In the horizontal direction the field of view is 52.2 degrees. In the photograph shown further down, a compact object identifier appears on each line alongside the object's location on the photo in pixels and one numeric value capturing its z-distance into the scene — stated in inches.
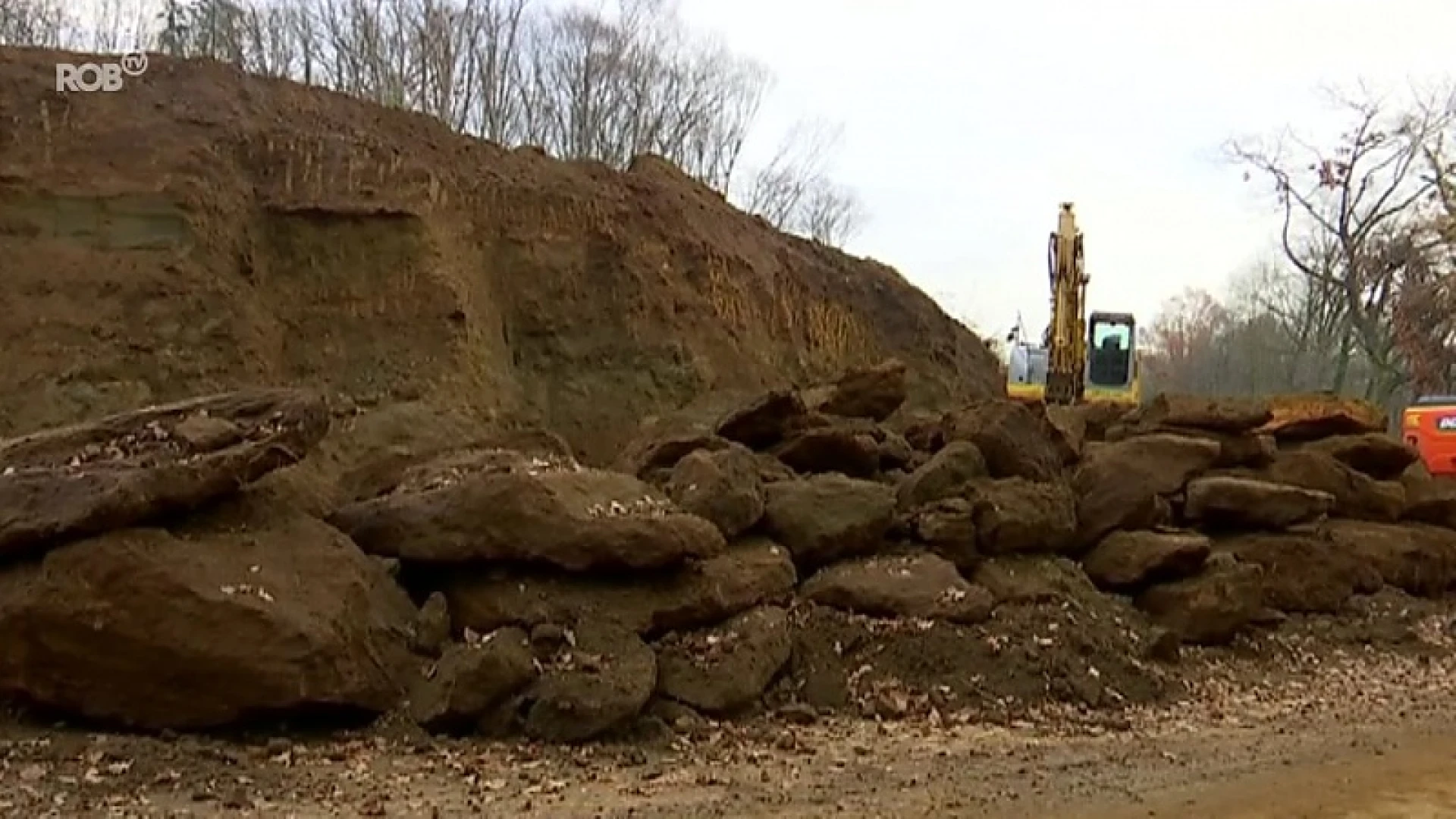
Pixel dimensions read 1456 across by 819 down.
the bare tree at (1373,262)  1589.6
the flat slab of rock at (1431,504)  602.5
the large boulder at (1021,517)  423.2
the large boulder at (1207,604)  435.5
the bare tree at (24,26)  917.2
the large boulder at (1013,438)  459.2
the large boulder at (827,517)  395.9
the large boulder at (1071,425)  491.8
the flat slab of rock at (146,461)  295.0
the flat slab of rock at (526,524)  338.0
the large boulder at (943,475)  429.7
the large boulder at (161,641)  286.5
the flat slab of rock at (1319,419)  616.7
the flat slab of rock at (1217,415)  553.6
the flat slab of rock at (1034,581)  404.8
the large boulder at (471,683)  300.7
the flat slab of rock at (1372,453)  607.5
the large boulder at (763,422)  454.6
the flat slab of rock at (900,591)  380.8
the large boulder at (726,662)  327.3
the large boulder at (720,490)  383.2
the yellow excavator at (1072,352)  960.9
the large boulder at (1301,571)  495.5
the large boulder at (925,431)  496.1
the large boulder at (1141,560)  438.6
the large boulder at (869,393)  526.9
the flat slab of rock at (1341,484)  561.9
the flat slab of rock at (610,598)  331.3
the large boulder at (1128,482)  460.1
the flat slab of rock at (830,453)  446.6
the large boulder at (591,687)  300.4
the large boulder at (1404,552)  546.3
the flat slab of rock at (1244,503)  498.3
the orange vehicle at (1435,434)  775.7
